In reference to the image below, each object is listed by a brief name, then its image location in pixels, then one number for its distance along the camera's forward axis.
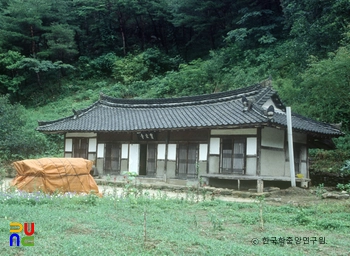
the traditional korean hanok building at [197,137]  16.48
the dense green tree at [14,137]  24.60
